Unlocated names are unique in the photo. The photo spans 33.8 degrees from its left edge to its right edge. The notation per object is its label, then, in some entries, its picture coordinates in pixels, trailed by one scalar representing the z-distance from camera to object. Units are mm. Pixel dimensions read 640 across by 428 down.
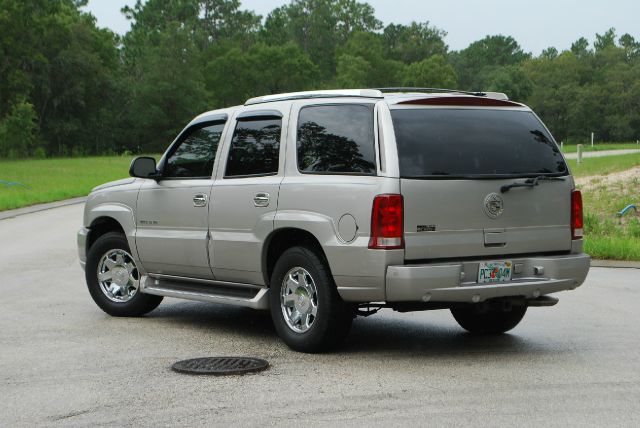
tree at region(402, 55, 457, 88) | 136875
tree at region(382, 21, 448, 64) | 162250
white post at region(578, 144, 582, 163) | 44312
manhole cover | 7184
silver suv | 7426
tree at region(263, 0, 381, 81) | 161625
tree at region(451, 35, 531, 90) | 158925
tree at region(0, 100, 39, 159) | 71250
